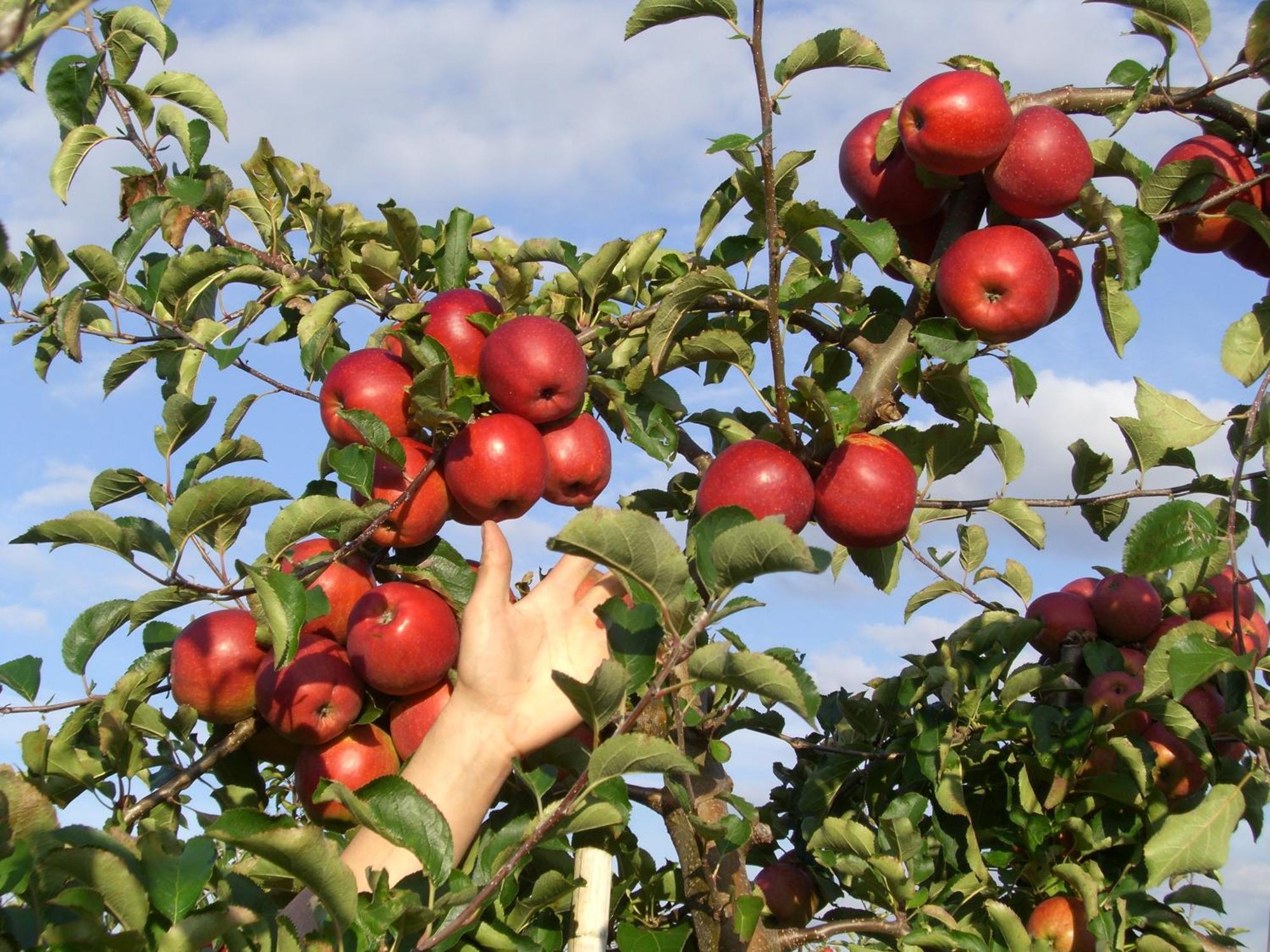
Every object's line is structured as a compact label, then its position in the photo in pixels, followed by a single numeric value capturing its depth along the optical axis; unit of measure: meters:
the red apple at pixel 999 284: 1.98
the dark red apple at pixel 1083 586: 2.89
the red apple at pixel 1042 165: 2.02
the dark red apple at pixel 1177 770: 2.46
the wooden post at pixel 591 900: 1.86
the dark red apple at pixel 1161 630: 2.76
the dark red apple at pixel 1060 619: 2.81
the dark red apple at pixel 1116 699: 2.46
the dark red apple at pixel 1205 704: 2.59
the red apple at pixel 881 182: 2.20
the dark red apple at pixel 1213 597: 2.75
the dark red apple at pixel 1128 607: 2.75
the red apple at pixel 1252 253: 2.34
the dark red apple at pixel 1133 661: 2.64
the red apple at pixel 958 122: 1.99
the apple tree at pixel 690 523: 1.66
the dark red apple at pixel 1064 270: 2.17
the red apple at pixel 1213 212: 2.19
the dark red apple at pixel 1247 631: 2.36
